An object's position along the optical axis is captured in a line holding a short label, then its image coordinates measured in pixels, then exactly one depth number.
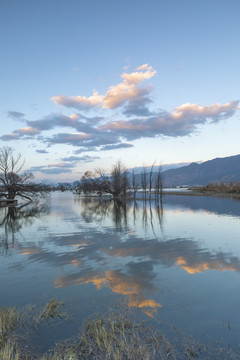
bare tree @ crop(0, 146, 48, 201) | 50.09
